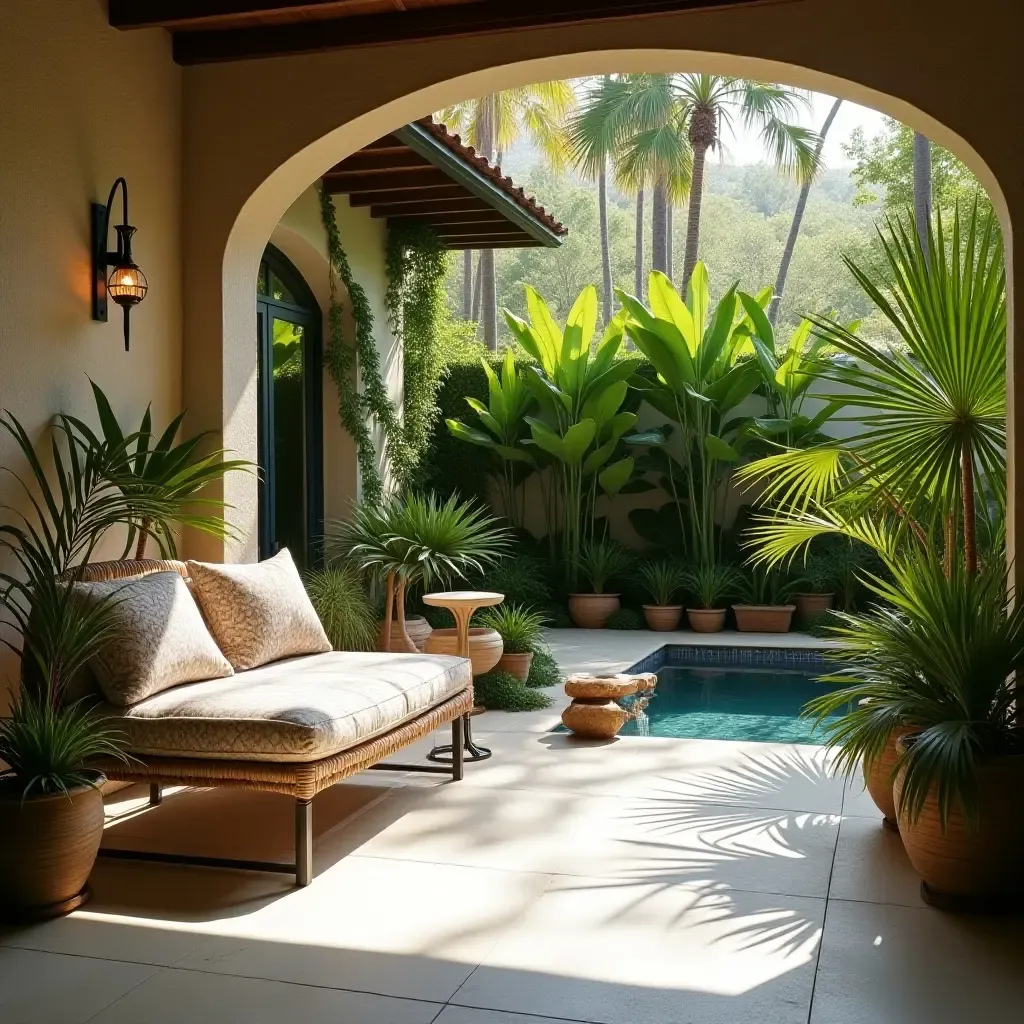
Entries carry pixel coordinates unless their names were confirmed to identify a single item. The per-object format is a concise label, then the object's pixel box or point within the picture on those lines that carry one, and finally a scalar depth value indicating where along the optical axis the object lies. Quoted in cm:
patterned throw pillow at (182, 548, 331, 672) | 461
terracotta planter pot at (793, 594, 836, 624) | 1020
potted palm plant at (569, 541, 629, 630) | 1060
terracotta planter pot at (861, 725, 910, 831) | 414
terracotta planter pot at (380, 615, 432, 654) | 770
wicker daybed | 368
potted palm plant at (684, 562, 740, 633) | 1016
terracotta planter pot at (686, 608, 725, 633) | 1015
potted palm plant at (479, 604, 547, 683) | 740
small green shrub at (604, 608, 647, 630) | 1045
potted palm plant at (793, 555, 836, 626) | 1021
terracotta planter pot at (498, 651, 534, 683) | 739
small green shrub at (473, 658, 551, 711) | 690
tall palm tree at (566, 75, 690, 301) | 1914
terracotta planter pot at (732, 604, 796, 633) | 1008
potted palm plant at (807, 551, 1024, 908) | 341
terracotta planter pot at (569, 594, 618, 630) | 1059
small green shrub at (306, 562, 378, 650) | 735
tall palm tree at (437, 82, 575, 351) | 1966
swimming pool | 682
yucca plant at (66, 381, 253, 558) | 468
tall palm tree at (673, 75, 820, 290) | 1839
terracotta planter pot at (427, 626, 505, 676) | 678
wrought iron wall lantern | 487
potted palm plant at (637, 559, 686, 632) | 1038
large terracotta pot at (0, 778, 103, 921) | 338
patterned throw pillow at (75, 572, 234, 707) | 393
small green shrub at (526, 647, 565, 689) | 757
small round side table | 623
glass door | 795
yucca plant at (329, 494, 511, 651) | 716
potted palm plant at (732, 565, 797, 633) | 1009
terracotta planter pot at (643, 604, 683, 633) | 1036
